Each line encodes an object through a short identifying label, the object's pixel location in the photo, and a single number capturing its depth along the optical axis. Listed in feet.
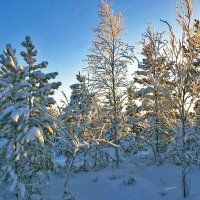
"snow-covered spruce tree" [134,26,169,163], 55.82
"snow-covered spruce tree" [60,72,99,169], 49.46
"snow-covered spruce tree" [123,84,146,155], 54.06
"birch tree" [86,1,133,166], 51.48
